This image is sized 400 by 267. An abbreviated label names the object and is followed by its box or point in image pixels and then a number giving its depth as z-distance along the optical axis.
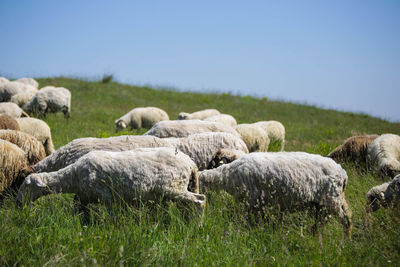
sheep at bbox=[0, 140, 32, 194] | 10.30
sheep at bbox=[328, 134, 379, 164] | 17.03
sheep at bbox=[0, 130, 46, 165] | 12.76
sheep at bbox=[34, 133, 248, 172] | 11.20
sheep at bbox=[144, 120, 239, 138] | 16.16
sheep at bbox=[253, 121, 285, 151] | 23.83
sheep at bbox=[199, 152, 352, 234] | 8.68
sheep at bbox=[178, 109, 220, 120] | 24.72
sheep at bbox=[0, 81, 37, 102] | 33.06
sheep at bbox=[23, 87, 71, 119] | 29.53
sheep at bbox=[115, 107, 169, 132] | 28.73
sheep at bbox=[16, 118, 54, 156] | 18.03
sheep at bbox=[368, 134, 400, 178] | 14.19
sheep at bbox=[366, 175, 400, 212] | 9.37
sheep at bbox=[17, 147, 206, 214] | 8.30
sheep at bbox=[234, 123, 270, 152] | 19.12
